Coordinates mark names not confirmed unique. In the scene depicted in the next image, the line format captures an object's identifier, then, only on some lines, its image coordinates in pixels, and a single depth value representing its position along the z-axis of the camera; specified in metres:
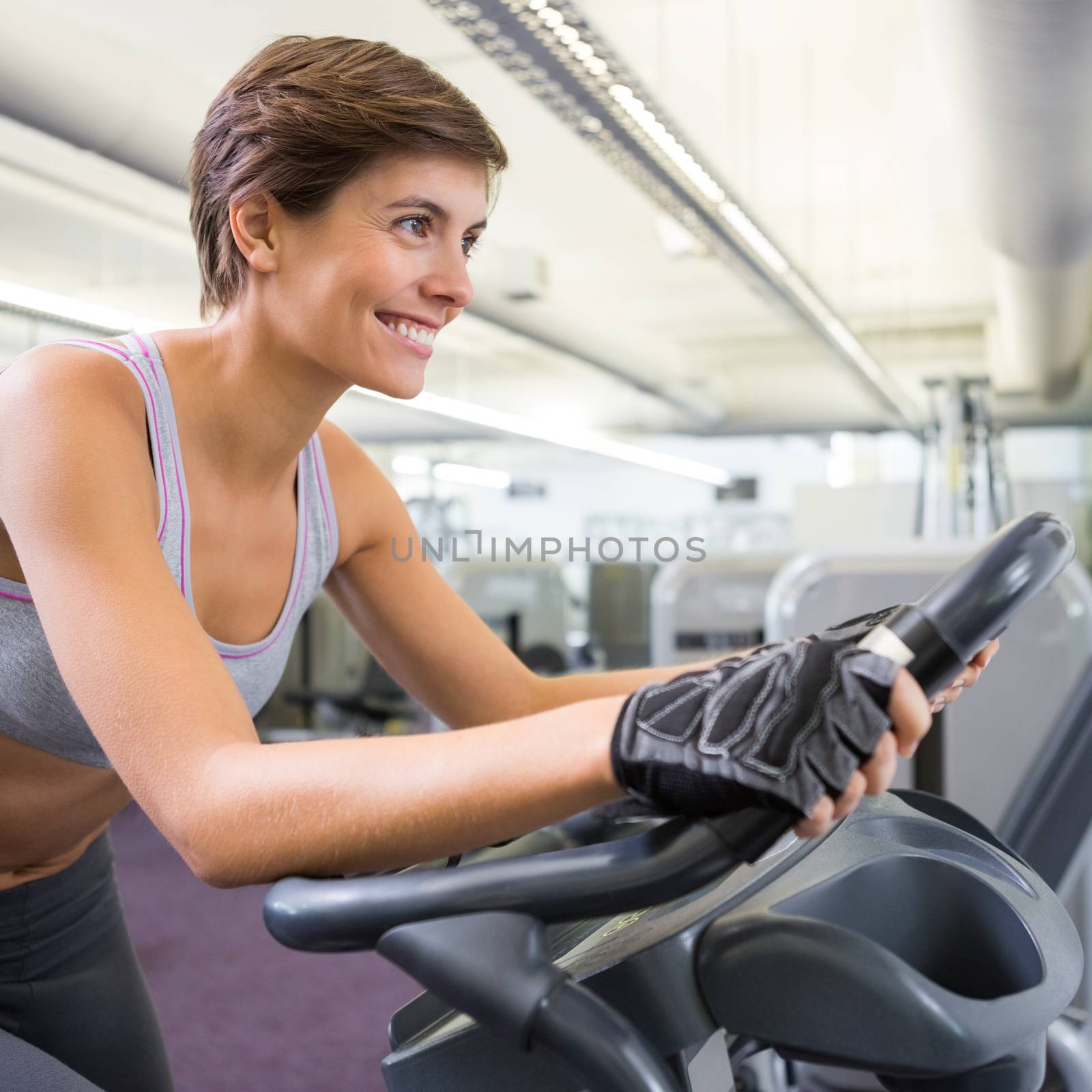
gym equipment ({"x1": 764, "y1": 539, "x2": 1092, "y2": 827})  2.67
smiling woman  0.57
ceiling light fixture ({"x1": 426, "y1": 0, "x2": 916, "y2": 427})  2.38
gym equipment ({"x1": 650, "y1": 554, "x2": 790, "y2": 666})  4.45
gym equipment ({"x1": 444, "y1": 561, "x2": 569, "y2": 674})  6.45
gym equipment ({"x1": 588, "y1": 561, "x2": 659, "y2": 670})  7.08
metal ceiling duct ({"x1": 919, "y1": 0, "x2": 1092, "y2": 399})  2.39
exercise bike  0.56
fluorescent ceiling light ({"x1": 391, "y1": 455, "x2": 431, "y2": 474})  14.17
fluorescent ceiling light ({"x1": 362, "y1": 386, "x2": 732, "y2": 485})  7.39
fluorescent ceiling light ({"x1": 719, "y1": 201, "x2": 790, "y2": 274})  3.83
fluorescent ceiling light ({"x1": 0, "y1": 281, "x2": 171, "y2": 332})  4.40
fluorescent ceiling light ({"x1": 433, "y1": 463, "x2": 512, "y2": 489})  15.29
